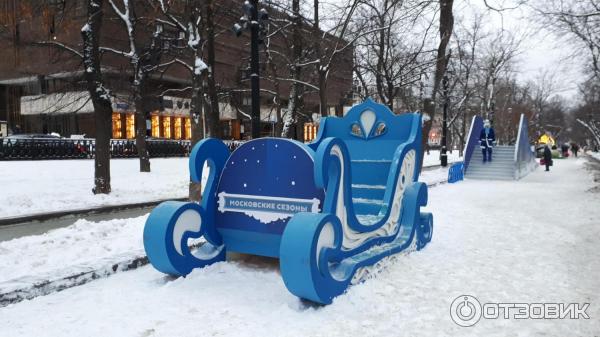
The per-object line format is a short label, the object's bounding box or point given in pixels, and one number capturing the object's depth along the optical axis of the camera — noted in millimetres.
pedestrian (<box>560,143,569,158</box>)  44650
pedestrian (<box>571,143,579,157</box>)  48341
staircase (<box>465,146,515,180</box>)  19253
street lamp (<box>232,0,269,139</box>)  9906
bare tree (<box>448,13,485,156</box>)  29966
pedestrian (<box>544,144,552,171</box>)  25203
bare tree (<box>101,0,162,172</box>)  17000
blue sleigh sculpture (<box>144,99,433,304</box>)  3930
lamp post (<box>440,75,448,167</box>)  24503
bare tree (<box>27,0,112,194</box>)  12297
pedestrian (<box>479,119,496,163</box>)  20703
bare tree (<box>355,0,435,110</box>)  16234
